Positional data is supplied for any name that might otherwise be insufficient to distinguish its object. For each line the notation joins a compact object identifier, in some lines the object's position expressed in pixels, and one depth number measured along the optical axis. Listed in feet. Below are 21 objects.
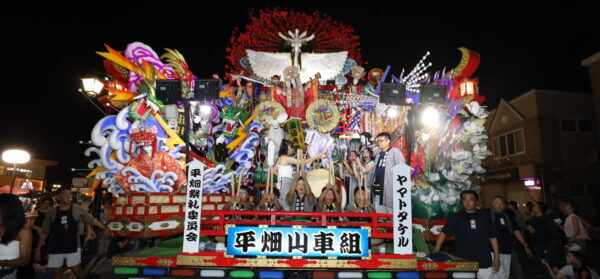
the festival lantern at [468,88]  26.88
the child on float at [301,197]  21.09
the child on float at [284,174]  25.43
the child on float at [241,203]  20.52
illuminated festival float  13.85
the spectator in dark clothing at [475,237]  14.88
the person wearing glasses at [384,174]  21.61
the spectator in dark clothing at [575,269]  18.32
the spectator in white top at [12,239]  11.09
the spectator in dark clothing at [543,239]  21.71
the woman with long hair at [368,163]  24.16
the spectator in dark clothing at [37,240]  16.12
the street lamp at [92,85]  33.81
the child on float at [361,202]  18.33
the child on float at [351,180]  24.60
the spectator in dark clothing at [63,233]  16.51
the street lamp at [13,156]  38.40
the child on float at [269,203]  18.88
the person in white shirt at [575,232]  21.65
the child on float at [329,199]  19.33
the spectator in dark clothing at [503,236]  16.57
